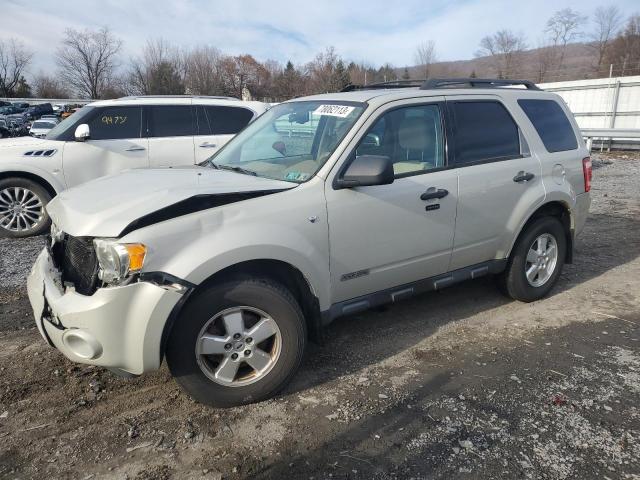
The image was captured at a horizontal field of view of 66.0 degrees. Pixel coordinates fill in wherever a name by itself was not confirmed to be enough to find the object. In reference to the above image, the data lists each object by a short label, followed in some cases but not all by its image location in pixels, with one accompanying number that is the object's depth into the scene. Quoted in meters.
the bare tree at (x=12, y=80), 69.56
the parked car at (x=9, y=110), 37.42
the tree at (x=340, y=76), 51.16
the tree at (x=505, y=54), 64.00
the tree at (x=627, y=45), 54.00
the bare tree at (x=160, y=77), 59.97
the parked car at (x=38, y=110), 37.29
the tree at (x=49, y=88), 74.31
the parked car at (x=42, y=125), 21.73
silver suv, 2.67
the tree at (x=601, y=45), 62.06
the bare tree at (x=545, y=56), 62.92
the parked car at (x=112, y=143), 7.03
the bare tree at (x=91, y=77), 72.00
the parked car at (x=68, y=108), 37.19
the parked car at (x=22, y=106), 40.00
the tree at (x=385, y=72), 78.45
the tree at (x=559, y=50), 68.06
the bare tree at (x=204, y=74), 62.03
